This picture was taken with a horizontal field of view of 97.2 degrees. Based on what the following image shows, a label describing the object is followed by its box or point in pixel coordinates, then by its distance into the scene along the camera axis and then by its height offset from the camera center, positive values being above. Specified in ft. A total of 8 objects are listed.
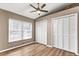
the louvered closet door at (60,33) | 7.81 -0.97
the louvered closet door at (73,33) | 7.20 -1.02
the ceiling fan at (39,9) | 7.08 +4.11
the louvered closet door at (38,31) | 7.95 -0.59
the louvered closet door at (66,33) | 7.53 -0.93
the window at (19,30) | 7.09 -0.20
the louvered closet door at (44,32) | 8.16 -0.74
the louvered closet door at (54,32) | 7.99 -0.74
